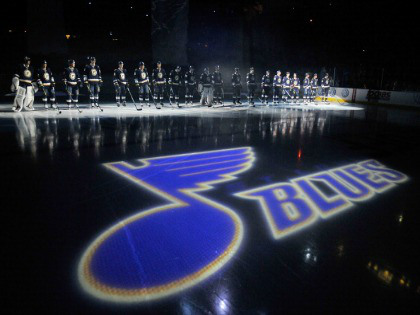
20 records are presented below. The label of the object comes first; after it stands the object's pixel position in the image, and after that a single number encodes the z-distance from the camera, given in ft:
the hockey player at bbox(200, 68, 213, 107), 55.21
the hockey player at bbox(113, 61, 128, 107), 46.26
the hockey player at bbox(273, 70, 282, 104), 63.70
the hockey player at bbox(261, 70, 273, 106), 62.13
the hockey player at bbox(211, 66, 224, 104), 55.93
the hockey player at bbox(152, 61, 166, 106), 50.44
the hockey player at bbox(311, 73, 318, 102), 72.88
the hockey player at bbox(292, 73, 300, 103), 69.15
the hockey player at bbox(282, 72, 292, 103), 67.59
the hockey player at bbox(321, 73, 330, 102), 74.59
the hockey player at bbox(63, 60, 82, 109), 42.08
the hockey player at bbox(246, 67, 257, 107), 58.49
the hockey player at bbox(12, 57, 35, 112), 39.42
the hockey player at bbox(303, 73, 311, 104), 71.20
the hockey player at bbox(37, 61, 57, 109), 41.96
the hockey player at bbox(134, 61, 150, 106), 46.78
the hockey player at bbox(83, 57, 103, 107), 43.39
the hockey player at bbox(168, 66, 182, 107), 52.85
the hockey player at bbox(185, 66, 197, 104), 55.01
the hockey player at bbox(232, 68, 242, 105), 58.03
